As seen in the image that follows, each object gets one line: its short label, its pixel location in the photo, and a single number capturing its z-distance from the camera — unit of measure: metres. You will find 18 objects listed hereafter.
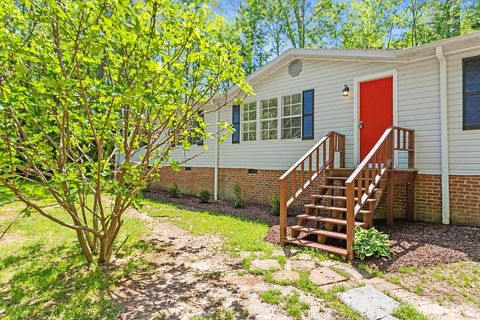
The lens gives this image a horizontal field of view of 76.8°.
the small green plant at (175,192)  11.02
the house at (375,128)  5.43
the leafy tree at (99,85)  2.95
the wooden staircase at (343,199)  4.41
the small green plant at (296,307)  2.79
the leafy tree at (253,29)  20.25
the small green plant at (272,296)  3.03
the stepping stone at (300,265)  3.93
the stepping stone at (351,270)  3.63
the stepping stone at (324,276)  3.48
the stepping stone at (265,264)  3.94
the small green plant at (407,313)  2.69
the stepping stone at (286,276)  3.54
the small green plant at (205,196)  9.53
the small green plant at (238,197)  8.55
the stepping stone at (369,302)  2.78
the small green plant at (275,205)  7.53
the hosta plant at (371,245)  4.13
